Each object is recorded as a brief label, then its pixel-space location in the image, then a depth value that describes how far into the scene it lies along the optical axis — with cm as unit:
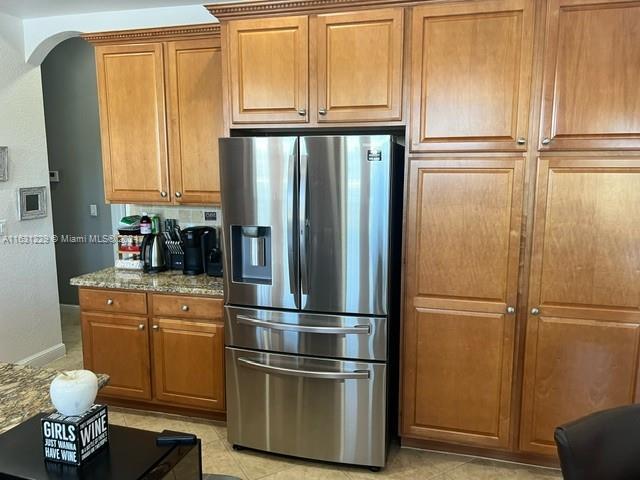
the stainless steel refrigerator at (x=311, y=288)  234
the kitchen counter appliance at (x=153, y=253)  319
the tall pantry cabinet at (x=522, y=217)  221
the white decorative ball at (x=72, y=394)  110
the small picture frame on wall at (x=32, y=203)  360
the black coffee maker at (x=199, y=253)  306
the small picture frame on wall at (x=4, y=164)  342
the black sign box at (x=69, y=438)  108
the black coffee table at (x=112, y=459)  106
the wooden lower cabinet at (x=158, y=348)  285
